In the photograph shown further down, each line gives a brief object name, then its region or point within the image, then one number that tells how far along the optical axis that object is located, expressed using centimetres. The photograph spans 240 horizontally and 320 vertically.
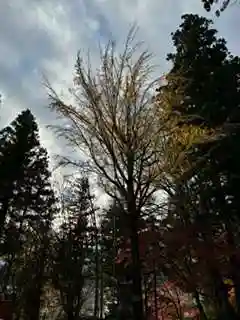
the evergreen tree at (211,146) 786
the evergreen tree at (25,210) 1253
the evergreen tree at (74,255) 1397
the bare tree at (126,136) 545
